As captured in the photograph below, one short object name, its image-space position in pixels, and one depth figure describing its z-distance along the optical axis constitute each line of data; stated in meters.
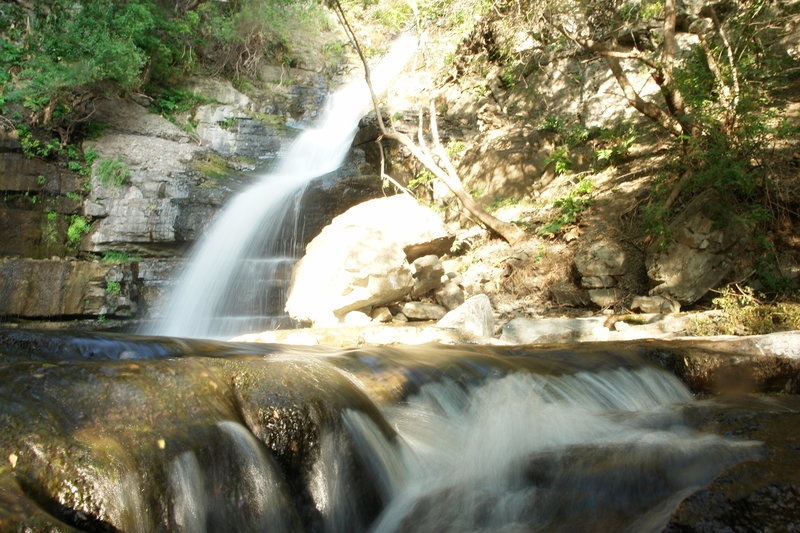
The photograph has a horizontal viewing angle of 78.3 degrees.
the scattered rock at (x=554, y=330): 5.84
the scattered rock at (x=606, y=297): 7.32
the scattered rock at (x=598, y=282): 7.53
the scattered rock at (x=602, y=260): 7.56
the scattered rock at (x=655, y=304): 6.61
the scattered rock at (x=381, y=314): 7.60
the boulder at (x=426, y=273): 8.39
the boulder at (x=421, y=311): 7.85
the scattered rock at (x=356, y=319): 7.18
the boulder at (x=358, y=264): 7.23
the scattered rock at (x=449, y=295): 8.17
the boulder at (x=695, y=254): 6.53
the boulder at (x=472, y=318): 6.05
